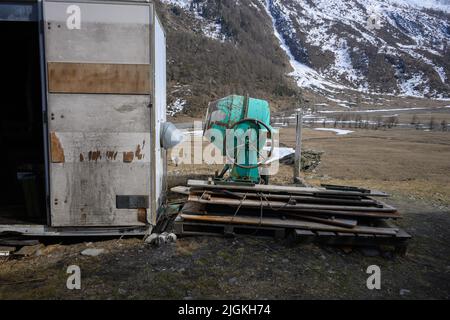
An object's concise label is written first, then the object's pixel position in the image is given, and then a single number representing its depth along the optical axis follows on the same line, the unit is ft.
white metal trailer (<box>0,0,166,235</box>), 14.78
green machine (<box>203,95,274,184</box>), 21.31
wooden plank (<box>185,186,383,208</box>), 17.74
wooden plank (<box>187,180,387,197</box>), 18.11
